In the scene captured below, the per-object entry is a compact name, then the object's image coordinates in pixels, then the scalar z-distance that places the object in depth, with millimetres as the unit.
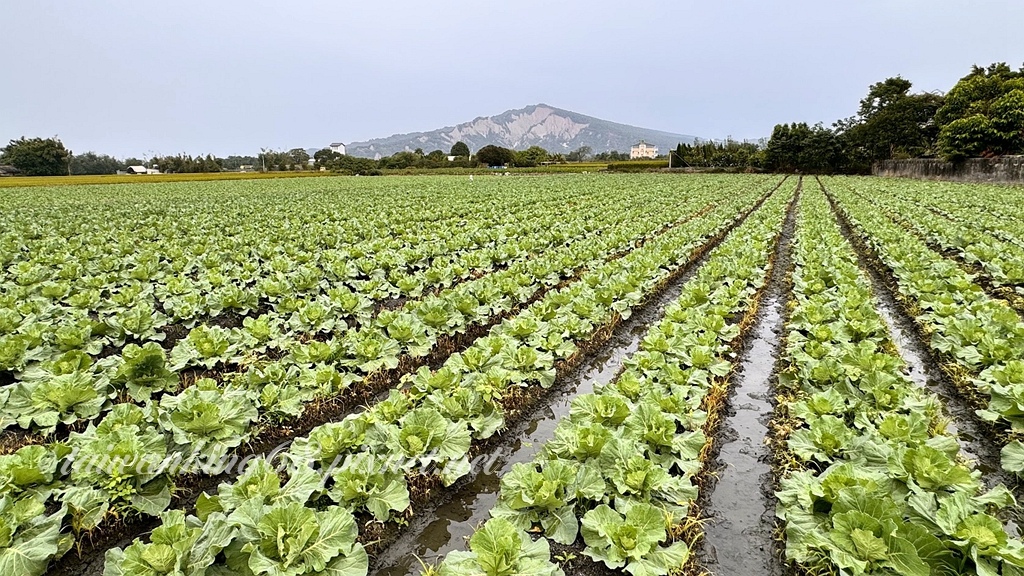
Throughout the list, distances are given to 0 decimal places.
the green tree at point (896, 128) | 47969
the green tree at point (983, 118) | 32219
